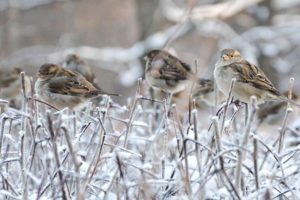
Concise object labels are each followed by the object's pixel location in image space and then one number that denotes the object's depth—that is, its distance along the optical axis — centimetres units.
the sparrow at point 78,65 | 1027
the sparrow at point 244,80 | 733
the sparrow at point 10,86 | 1016
